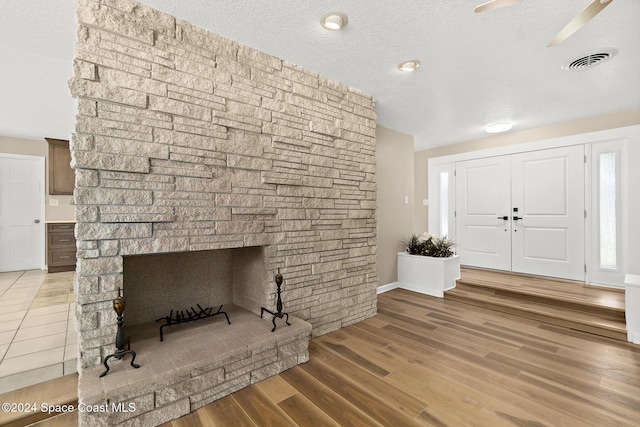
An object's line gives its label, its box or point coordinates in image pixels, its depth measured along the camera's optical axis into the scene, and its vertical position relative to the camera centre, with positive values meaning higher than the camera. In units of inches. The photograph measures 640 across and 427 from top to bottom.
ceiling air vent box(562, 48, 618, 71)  90.9 +51.0
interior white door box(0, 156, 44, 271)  197.2 +1.2
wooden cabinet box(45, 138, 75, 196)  200.7 +32.6
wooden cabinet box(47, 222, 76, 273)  193.3 -22.3
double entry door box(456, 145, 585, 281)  158.2 -0.8
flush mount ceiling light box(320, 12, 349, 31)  73.9 +51.5
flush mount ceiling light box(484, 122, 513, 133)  160.2 +48.4
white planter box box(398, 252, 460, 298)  155.1 -35.3
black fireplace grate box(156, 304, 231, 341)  86.9 -33.2
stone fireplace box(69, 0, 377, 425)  62.3 +3.1
